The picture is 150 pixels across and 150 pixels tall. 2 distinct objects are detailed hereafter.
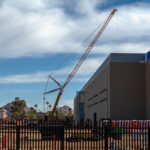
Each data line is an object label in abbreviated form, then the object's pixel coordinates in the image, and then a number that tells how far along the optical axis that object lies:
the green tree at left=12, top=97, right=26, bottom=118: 121.51
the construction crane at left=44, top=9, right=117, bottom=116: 91.83
